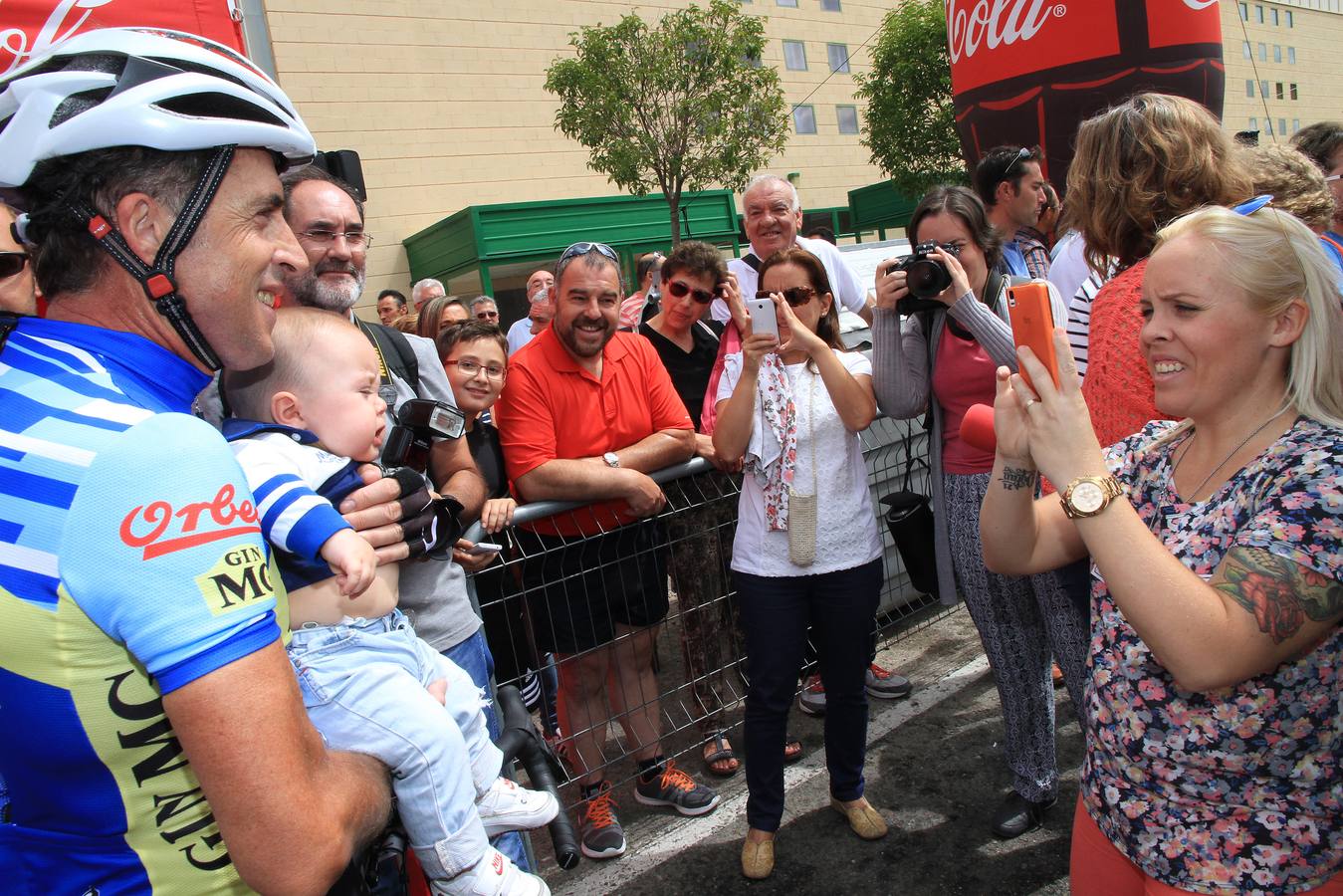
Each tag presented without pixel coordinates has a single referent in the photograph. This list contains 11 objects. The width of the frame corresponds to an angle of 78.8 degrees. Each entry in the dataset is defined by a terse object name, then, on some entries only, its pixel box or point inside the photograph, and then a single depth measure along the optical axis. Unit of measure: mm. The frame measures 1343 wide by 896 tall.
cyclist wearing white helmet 1060
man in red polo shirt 3418
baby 1585
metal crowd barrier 3365
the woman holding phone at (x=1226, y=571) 1494
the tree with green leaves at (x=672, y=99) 18719
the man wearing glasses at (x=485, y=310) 8477
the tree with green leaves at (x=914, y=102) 23953
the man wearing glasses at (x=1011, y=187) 4883
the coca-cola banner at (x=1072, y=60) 6785
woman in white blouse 3191
